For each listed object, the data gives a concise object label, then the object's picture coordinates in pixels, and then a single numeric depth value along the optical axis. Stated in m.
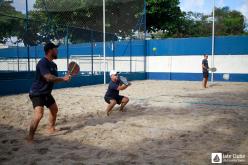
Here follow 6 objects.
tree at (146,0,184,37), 33.50
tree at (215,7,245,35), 50.72
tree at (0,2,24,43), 15.19
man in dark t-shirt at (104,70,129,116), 8.73
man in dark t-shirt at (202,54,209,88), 16.92
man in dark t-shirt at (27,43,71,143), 6.02
